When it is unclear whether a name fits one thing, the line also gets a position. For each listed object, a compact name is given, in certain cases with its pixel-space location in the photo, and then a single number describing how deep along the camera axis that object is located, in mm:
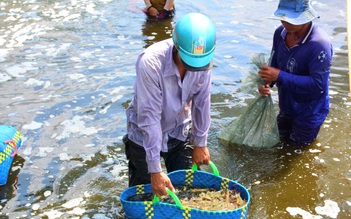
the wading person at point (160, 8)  9195
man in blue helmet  2789
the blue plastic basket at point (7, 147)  4238
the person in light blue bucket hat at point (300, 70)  4238
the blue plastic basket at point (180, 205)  2871
